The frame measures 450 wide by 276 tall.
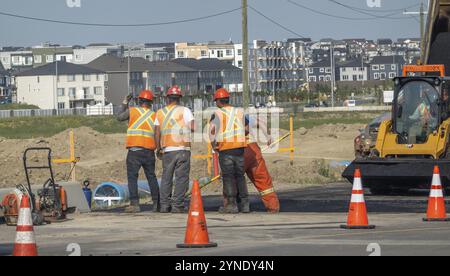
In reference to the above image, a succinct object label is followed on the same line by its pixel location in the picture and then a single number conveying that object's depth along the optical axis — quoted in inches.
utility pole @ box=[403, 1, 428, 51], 2252.1
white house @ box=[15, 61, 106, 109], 5265.8
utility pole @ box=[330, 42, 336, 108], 4388.8
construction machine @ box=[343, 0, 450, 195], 863.1
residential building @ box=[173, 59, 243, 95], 5167.3
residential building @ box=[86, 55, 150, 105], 5027.1
